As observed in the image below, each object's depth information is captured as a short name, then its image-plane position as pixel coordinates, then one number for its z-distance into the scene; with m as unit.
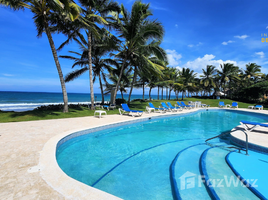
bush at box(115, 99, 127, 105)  17.34
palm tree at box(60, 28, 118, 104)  11.89
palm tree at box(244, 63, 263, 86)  32.81
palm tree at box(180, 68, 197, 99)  32.03
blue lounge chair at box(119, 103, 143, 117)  10.37
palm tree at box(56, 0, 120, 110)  10.06
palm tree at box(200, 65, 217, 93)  34.31
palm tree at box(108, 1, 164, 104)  10.89
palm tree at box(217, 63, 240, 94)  30.90
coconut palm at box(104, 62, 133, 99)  15.62
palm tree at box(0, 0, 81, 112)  6.96
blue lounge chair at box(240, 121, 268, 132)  6.01
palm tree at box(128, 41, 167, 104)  11.73
